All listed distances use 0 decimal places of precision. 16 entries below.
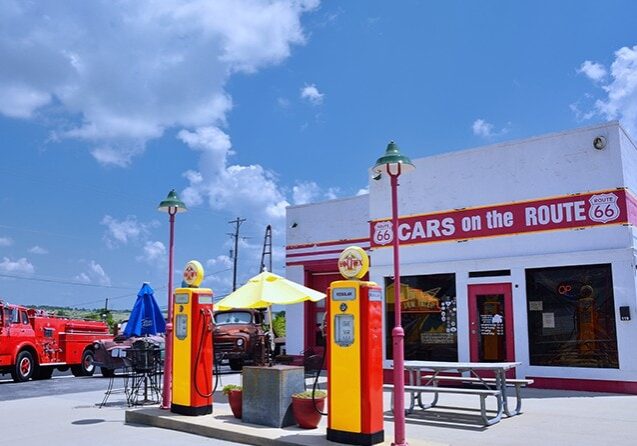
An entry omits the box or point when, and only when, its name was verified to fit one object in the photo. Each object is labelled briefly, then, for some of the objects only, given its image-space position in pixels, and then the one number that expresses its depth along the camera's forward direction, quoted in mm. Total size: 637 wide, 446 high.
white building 12852
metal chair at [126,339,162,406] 12492
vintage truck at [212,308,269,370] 18578
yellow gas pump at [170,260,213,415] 9945
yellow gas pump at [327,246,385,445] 7629
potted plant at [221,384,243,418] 9680
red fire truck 17281
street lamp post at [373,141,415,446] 7312
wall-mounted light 13203
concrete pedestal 8984
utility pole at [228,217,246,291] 49438
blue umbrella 15258
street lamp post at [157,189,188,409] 10547
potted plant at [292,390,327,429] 8734
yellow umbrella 10070
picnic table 9062
